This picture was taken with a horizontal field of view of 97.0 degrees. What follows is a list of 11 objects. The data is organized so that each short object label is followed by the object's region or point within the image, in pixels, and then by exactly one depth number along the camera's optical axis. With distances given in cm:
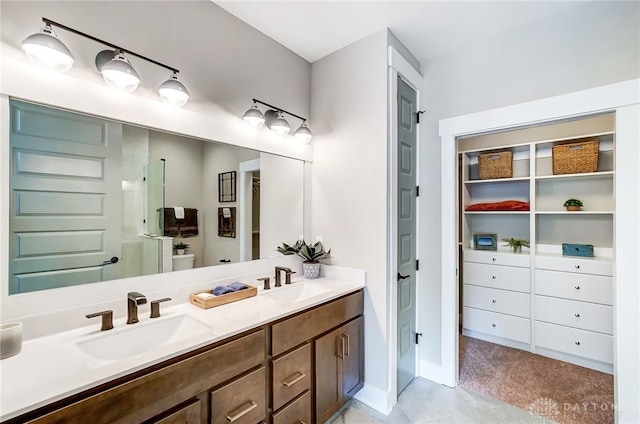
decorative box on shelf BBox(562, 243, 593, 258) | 262
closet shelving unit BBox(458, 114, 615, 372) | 251
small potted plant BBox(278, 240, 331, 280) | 225
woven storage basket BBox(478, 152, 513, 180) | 304
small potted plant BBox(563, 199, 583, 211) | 275
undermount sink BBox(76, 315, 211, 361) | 117
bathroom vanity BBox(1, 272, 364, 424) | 87
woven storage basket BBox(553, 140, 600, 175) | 257
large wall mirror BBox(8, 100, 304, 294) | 118
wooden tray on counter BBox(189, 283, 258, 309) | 155
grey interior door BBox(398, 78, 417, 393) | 219
